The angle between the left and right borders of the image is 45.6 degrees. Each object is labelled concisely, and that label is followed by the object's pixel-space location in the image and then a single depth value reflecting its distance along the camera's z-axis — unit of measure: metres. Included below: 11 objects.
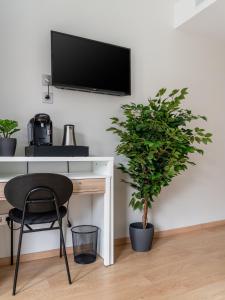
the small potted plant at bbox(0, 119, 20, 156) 2.01
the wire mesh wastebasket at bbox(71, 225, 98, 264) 2.37
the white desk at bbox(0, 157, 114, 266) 2.12
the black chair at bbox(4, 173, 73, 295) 1.79
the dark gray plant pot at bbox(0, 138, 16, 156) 2.01
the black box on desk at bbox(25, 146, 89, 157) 2.06
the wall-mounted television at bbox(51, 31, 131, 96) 2.38
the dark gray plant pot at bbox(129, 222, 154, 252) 2.58
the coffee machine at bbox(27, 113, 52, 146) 2.22
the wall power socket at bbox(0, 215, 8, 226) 2.24
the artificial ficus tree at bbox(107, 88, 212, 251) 2.41
